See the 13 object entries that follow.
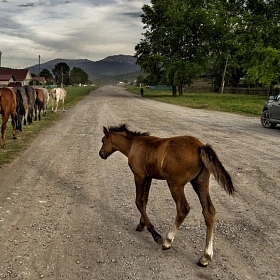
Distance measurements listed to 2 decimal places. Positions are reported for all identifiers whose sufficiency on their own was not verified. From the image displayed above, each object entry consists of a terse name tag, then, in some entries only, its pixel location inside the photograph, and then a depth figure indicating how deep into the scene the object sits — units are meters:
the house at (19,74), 101.00
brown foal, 4.11
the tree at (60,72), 137.75
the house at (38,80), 101.80
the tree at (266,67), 38.53
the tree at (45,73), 146.00
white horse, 23.30
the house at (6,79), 88.56
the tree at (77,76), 147.62
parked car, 16.09
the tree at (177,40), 46.38
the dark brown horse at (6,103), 11.62
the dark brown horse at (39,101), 18.90
